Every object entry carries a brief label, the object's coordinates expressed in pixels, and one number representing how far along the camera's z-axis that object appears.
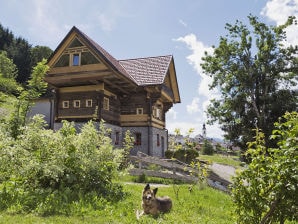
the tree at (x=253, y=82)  23.55
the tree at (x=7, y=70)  41.50
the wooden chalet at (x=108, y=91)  20.44
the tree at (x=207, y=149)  46.69
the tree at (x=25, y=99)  10.62
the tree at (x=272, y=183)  3.71
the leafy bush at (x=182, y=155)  20.34
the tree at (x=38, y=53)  61.19
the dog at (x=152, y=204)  6.77
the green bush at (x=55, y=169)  7.42
